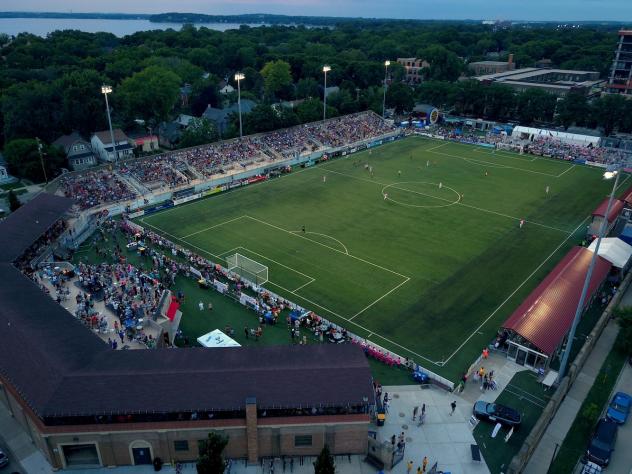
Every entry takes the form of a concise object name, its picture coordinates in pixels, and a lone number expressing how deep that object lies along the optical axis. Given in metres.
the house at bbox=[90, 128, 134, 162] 75.31
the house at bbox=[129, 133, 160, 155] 80.99
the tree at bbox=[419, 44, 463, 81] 137.75
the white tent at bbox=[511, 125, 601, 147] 80.81
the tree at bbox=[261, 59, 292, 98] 110.12
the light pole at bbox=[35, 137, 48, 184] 62.09
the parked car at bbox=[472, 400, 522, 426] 26.48
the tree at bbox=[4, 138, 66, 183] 64.71
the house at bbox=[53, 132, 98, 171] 71.00
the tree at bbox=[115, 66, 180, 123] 80.50
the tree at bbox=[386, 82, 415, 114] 103.00
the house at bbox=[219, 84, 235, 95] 114.91
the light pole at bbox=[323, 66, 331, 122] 87.48
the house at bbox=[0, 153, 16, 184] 67.88
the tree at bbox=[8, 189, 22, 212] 53.16
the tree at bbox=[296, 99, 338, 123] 88.75
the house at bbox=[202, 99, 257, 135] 90.88
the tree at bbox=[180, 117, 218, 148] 75.75
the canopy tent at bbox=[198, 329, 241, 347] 31.72
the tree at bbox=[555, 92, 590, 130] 89.25
